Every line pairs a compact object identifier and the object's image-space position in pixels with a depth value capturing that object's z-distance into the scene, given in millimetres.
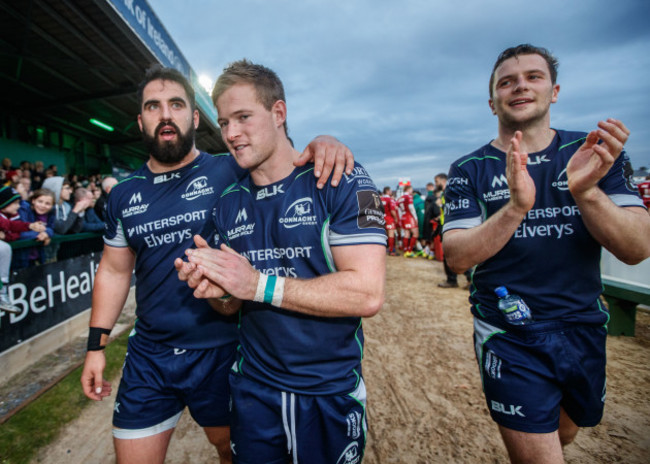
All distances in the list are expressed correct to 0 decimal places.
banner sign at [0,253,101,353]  4062
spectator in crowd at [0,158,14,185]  7496
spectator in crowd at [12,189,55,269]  4453
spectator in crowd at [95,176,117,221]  6557
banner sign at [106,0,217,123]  5578
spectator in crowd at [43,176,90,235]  5340
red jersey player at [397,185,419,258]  13375
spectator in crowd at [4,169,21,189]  6253
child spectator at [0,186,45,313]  3912
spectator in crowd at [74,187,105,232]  5730
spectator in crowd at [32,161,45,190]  9352
